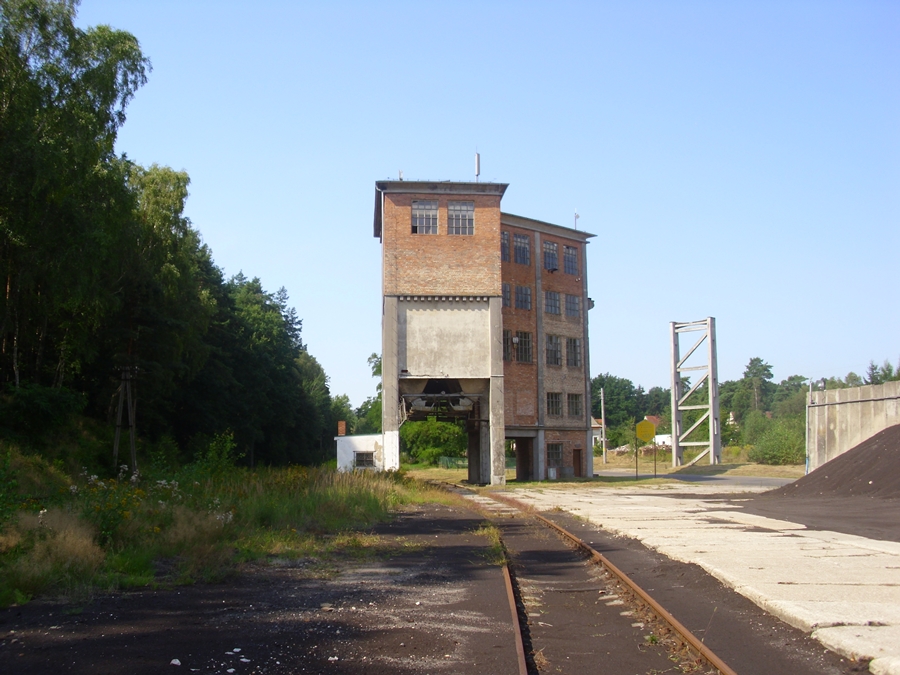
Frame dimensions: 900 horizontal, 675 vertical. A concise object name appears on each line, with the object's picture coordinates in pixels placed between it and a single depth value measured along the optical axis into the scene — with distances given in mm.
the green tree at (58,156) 25875
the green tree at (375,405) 91375
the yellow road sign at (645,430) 41938
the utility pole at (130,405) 36969
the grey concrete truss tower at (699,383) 52844
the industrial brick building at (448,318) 39156
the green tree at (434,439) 84312
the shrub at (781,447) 55000
